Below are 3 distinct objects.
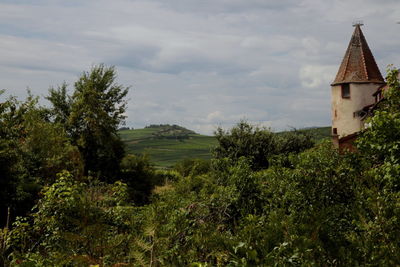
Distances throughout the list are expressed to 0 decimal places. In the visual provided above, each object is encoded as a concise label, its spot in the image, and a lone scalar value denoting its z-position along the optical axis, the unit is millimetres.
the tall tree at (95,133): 36188
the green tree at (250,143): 36500
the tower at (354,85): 37906
